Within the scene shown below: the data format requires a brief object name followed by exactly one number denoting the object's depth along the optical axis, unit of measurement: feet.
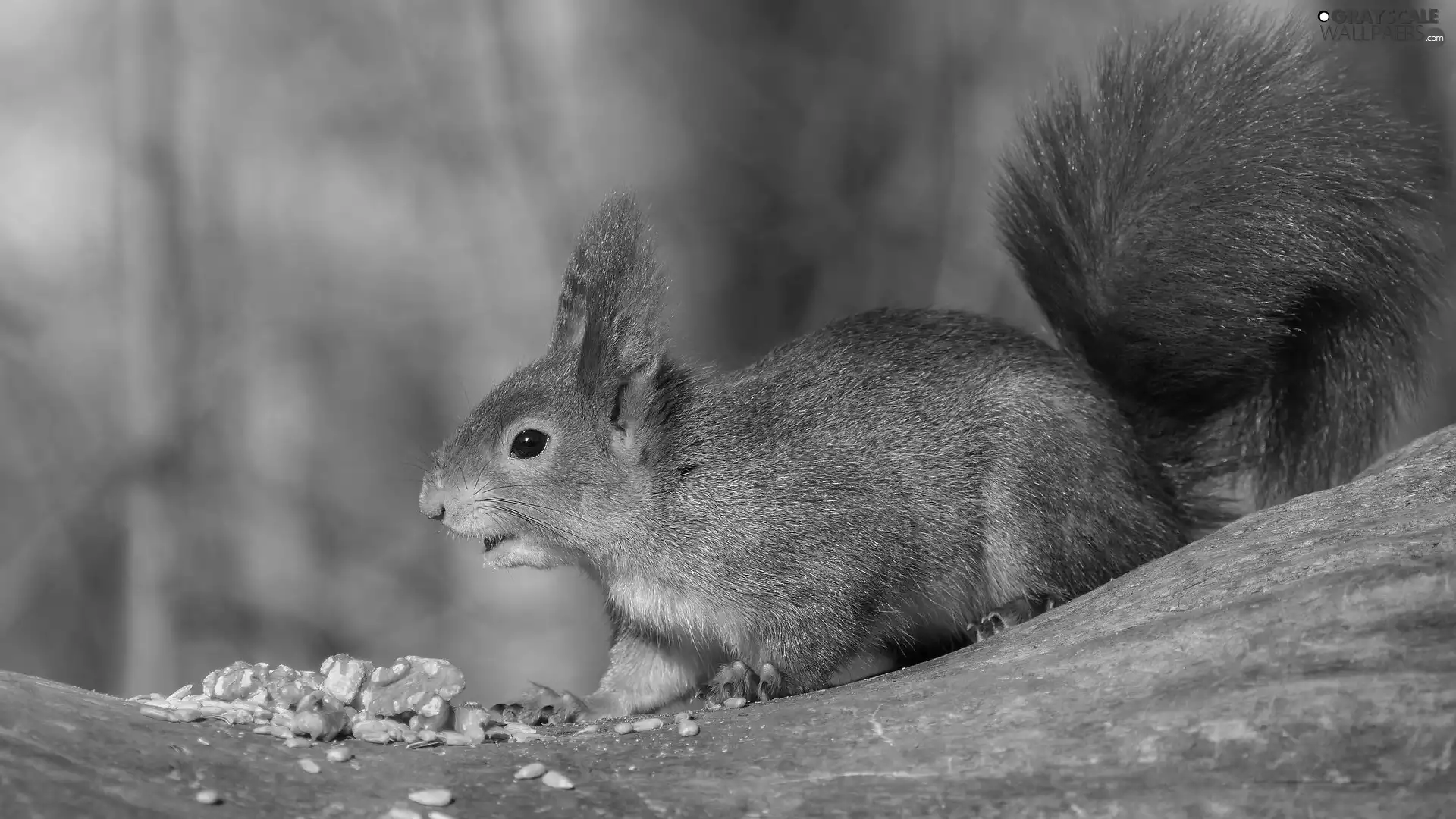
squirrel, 16.62
